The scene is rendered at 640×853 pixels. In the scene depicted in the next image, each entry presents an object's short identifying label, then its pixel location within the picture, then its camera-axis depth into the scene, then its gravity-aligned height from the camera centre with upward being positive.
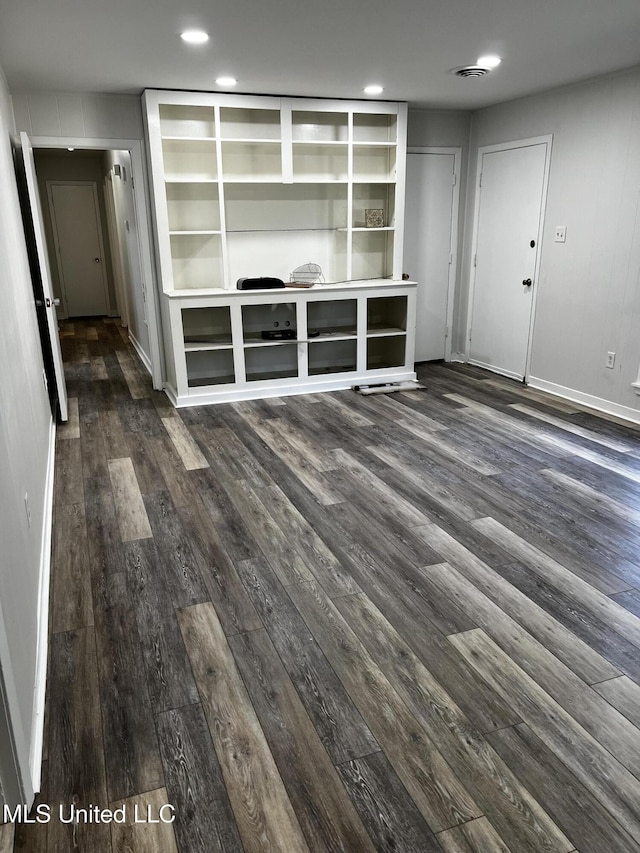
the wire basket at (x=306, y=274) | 5.50 -0.35
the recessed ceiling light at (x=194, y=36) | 3.26 +1.02
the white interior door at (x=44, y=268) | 4.12 -0.23
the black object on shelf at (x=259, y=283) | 5.12 -0.40
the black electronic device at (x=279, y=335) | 5.37 -0.85
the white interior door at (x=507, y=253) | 5.37 -0.18
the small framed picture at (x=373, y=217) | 5.62 +0.14
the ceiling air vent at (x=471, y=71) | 4.10 +1.05
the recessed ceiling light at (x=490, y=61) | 3.87 +1.05
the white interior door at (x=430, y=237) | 5.99 -0.04
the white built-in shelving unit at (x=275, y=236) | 5.01 -0.02
